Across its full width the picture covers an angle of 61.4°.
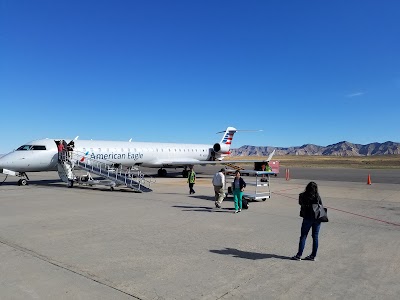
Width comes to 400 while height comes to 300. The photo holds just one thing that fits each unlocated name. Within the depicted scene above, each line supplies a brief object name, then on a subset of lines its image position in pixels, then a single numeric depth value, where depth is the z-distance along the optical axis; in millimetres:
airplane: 19922
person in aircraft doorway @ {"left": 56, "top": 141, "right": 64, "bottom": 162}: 20275
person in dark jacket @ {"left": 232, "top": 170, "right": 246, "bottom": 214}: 11266
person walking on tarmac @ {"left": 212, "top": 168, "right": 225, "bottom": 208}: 12273
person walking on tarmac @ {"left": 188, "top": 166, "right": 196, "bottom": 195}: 16234
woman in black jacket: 6285
